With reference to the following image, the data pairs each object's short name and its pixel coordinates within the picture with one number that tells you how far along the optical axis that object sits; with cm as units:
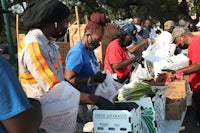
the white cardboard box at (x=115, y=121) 229
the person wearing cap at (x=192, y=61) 416
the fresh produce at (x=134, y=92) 284
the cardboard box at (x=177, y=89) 389
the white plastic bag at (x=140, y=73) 460
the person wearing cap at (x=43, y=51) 211
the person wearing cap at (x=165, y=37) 538
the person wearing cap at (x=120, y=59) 440
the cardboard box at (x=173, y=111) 340
